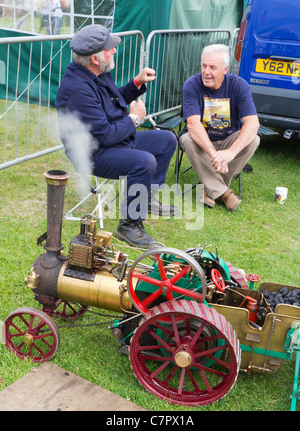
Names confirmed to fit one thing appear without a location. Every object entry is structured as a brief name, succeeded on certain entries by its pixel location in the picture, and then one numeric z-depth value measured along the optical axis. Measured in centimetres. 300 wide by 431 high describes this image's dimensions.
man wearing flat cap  382
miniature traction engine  246
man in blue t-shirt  488
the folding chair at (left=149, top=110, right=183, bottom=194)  546
